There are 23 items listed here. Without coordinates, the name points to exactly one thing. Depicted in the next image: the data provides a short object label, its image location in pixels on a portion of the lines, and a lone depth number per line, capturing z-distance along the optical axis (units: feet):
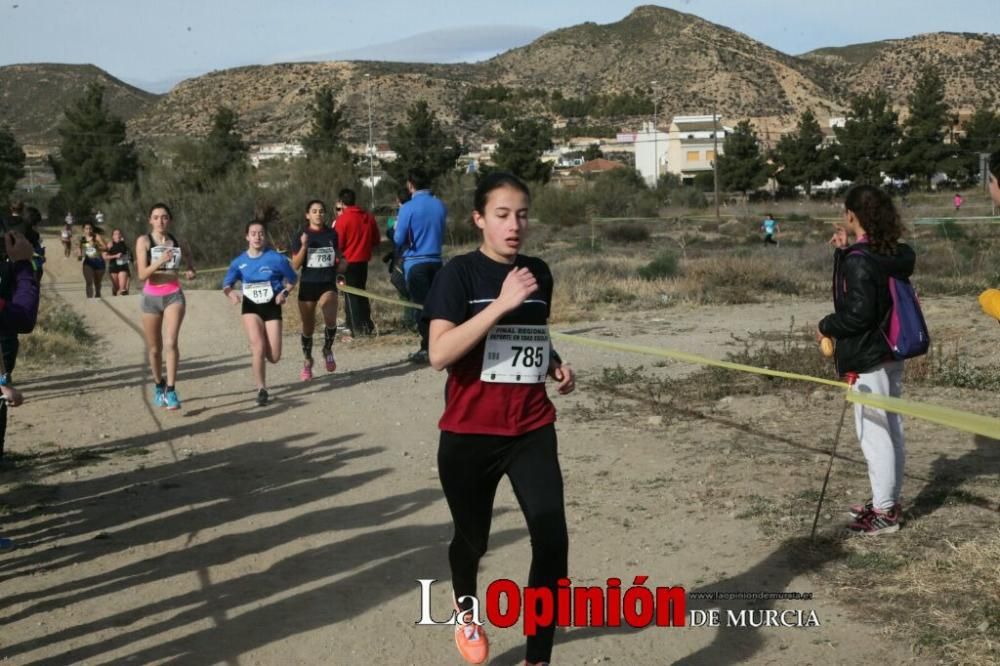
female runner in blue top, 35.78
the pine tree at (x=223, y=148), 175.41
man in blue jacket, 41.52
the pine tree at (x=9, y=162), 251.80
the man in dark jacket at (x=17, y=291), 21.21
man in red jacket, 47.06
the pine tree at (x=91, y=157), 252.01
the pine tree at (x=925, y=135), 261.85
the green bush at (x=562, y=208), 196.75
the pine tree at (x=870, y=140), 262.88
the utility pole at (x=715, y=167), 175.91
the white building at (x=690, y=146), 365.20
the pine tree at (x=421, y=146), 229.66
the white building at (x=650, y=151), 369.71
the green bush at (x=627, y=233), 152.35
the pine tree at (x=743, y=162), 271.08
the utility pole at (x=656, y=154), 363.76
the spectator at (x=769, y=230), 122.72
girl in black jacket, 19.86
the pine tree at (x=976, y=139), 261.85
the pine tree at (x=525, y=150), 245.24
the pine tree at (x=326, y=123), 250.06
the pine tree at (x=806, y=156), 271.90
